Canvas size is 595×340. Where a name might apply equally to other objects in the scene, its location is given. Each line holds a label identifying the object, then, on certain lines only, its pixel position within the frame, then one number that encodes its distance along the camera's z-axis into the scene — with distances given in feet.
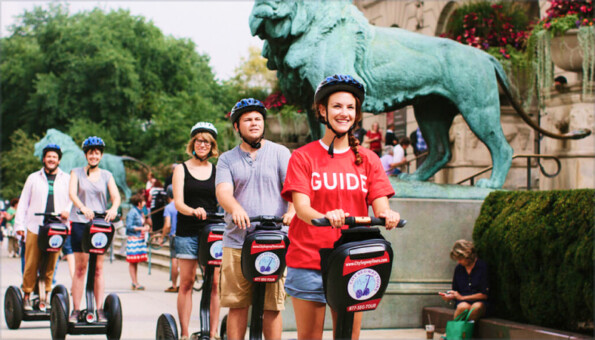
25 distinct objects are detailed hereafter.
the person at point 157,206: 54.49
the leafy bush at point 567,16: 37.50
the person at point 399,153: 48.39
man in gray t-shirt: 17.60
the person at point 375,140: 53.24
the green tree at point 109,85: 138.82
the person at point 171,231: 43.34
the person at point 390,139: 54.90
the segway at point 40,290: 28.32
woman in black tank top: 22.68
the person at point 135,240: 45.68
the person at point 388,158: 46.68
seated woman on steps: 25.81
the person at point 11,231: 77.60
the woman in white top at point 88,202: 25.38
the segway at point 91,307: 24.34
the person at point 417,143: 50.72
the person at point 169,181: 43.60
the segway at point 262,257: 16.42
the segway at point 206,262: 21.16
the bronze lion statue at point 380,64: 28.58
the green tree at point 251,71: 166.61
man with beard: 29.58
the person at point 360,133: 51.74
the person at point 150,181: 72.40
